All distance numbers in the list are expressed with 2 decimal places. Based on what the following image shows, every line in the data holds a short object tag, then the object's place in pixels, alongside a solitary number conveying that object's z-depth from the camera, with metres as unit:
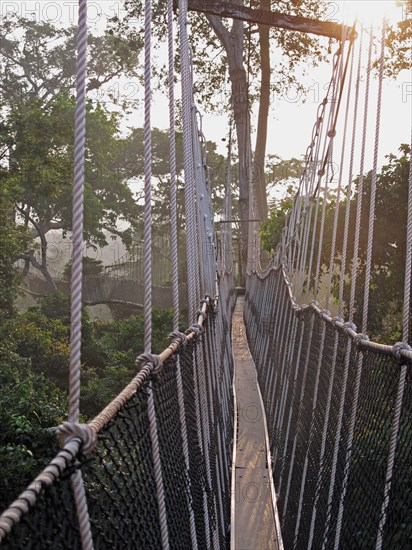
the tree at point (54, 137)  12.05
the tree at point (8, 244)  12.21
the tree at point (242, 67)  13.42
